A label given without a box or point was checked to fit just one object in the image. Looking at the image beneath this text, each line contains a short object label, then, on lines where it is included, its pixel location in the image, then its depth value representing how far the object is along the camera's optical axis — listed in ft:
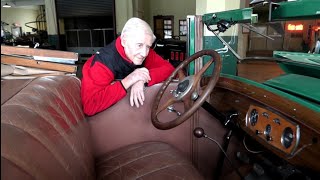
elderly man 5.27
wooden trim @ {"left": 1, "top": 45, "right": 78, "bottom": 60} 5.65
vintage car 3.17
